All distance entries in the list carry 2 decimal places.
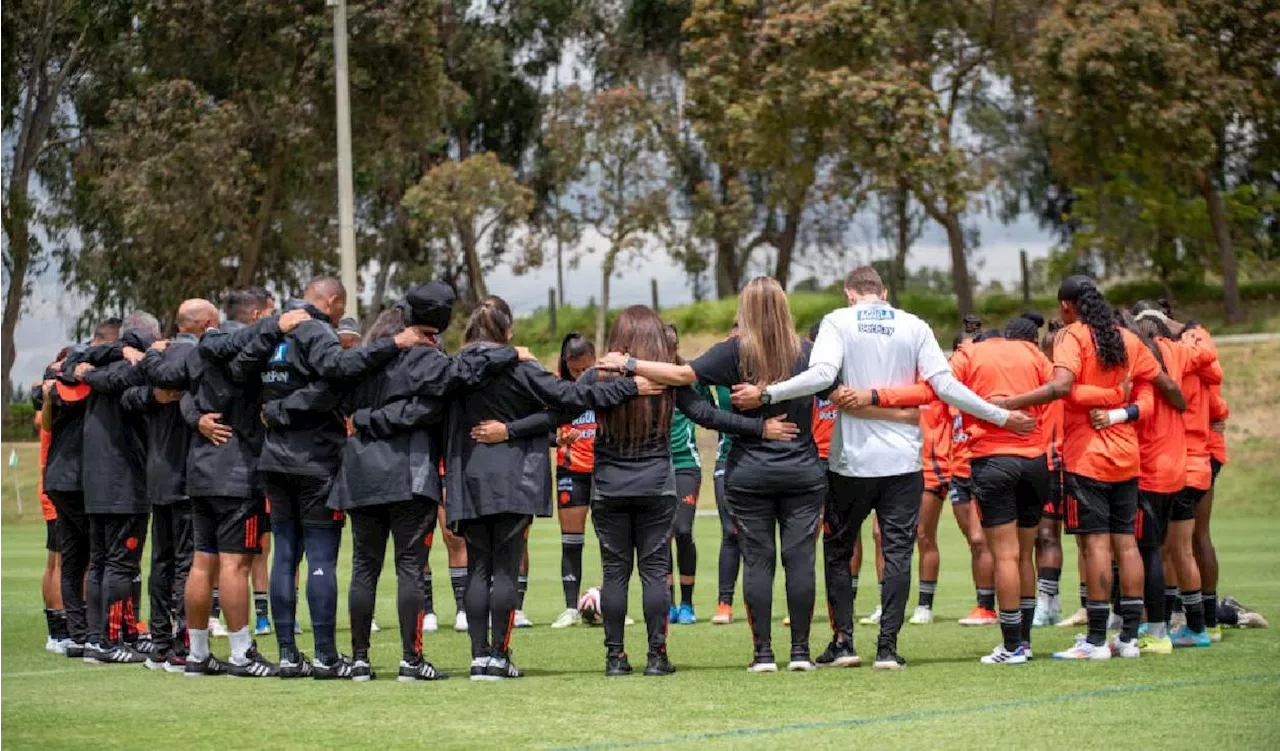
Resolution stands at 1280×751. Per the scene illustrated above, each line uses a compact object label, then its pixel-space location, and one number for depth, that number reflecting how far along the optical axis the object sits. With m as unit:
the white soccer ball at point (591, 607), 13.37
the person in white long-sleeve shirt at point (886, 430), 10.04
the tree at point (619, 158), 44.34
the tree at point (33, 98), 42.38
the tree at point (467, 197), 44.31
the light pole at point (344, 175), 24.41
